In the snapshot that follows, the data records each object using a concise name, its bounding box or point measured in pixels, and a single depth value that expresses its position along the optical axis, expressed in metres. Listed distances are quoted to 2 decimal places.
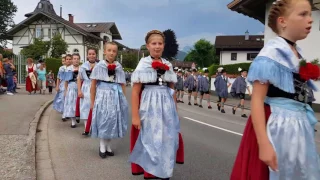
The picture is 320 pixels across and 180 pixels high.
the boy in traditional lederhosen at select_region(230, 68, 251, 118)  9.87
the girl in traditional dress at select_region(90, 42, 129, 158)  4.17
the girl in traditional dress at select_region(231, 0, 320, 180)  1.69
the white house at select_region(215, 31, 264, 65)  35.46
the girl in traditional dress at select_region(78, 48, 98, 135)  5.17
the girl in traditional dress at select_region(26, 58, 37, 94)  13.00
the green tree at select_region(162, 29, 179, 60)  75.02
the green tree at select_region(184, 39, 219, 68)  64.97
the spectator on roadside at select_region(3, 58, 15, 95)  12.15
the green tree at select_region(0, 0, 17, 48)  44.31
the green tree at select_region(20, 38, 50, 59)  27.98
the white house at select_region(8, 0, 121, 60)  35.67
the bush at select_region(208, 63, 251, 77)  17.60
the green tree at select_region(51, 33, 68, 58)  28.80
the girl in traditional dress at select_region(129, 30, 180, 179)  2.77
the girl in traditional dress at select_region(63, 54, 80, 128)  6.34
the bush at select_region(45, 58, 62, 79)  23.14
